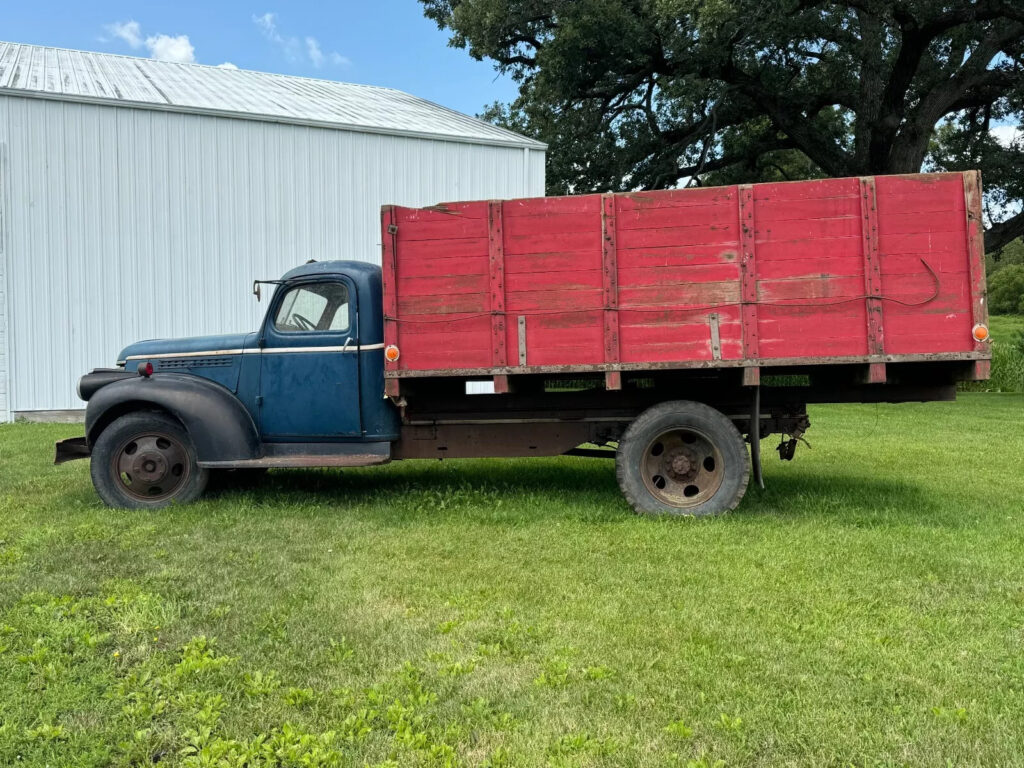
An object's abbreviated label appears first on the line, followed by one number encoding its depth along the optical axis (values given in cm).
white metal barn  1307
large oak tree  1645
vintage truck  566
